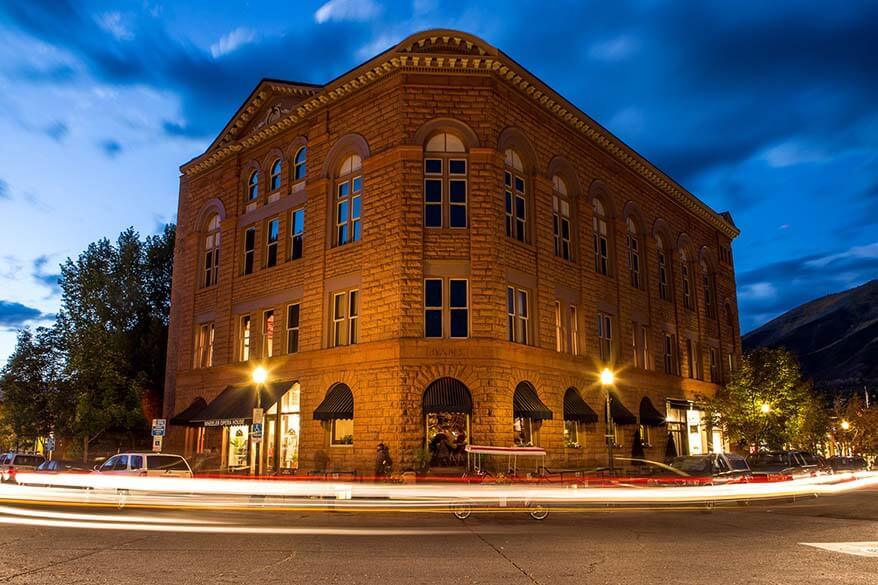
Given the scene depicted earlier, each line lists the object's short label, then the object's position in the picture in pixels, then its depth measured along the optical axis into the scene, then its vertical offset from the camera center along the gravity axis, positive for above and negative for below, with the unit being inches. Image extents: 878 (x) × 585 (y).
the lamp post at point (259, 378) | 1003.3 +67.2
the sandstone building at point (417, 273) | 1056.2 +255.1
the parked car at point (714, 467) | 859.4 -49.8
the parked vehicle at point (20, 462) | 1222.4 -59.4
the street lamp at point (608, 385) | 1075.3 +60.8
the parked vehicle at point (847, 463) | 1396.4 -76.9
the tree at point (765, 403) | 1621.6 +49.8
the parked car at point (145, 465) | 876.6 -47.0
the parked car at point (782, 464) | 1036.0 -57.1
